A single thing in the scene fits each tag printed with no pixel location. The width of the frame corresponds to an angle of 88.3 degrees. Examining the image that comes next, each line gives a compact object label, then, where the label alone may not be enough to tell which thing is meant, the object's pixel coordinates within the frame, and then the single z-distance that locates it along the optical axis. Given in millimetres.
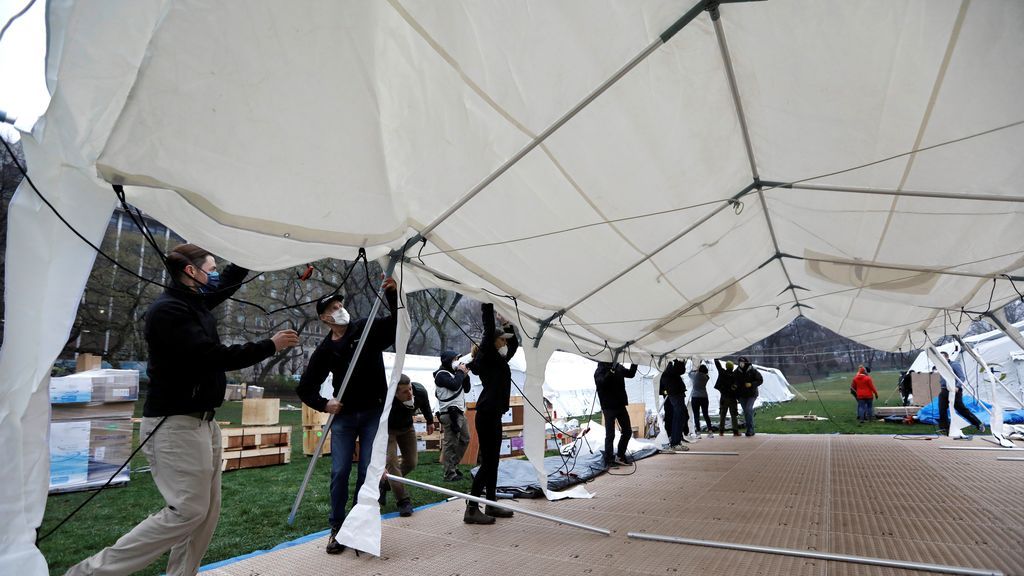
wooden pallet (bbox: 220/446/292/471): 7473
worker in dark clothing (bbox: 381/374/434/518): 4629
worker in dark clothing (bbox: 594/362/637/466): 7379
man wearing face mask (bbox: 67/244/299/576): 2262
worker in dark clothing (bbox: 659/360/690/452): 9758
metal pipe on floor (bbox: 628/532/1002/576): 2738
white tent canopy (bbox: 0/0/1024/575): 1781
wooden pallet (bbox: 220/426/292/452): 7652
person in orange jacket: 13211
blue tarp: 12039
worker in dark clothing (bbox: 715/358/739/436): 11750
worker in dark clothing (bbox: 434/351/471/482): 6645
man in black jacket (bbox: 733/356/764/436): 11562
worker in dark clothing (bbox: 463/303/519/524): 4434
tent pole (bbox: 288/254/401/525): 3277
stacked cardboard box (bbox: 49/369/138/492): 5832
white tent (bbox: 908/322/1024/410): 12359
